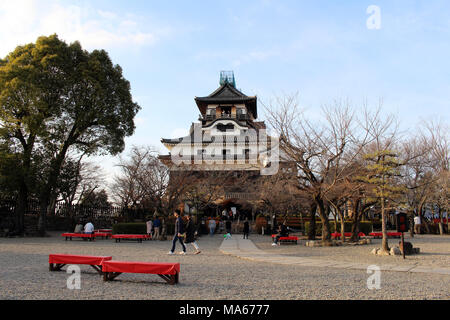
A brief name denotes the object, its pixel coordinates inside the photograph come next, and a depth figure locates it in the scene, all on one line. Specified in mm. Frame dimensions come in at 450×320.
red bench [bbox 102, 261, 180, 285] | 7141
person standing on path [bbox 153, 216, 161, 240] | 21875
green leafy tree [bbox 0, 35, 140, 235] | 21500
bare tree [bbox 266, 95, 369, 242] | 16188
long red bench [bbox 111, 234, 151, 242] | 19688
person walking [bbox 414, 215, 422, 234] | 29100
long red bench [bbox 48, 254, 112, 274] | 8117
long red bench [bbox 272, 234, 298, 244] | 19156
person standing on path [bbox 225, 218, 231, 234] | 25897
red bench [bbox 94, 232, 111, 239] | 22250
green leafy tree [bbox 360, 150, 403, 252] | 13992
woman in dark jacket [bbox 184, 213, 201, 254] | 13455
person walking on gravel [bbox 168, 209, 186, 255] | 12766
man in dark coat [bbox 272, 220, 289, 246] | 18784
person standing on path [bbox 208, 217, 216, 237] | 27981
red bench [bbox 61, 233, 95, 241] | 19672
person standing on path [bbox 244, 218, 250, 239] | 23362
